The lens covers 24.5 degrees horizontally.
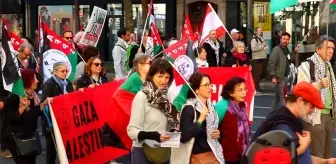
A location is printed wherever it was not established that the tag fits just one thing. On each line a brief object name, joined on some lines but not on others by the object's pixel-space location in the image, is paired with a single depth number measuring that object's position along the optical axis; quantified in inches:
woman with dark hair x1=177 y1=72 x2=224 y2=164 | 263.1
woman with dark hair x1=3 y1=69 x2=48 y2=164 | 329.1
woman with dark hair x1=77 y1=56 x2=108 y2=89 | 364.5
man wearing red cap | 196.2
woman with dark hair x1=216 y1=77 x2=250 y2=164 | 285.3
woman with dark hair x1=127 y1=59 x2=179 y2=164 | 269.3
